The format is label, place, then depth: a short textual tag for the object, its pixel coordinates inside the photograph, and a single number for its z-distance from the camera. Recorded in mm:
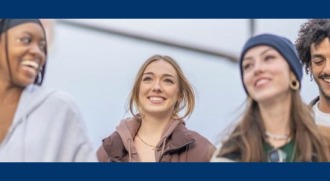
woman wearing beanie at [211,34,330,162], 2234
